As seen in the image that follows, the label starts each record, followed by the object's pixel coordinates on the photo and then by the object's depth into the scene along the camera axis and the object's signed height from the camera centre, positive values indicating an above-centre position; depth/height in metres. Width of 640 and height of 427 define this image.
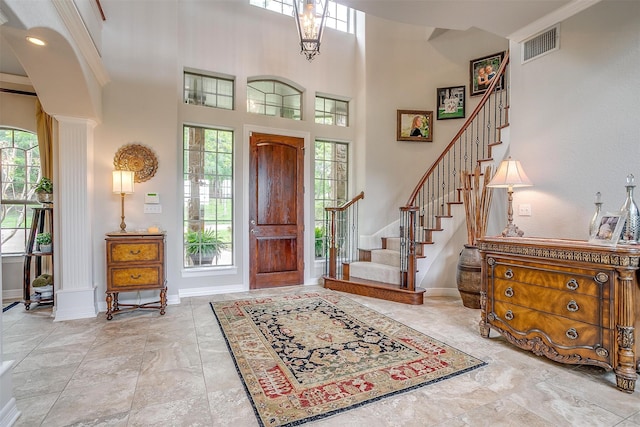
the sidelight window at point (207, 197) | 4.55 +0.15
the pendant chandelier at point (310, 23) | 3.26 +1.93
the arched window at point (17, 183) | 4.36 +0.34
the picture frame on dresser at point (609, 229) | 2.17 -0.15
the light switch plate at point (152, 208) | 3.96 -0.02
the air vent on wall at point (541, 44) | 2.96 +1.61
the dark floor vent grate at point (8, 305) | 3.82 -1.23
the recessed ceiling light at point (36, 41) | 2.46 +1.33
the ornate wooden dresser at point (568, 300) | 2.06 -0.70
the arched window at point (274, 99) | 4.98 +1.76
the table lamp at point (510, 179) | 2.96 +0.27
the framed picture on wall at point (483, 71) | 5.12 +2.27
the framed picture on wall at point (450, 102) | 5.48 +1.85
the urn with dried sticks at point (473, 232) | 3.78 -0.32
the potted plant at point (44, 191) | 3.80 +0.19
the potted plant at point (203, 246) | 4.57 -0.58
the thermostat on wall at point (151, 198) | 3.96 +0.11
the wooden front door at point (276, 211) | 4.83 -0.07
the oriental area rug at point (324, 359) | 1.95 -1.20
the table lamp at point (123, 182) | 3.60 +0.28
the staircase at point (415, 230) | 4.16 -0.36
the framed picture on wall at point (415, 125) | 5.57 +1.45
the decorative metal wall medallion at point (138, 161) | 3.83 +0.57
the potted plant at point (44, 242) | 3.81 -0.43
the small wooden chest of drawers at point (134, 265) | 3.44 -0.65
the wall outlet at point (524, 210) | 3.21 -0.03
